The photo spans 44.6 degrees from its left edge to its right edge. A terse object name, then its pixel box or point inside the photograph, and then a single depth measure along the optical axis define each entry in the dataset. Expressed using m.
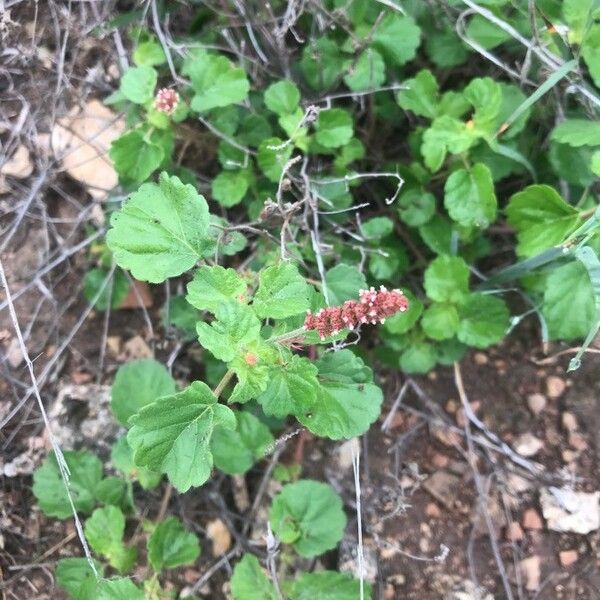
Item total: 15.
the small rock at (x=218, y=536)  0.25
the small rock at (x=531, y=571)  0.24
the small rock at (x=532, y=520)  0.25
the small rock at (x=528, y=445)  0.25
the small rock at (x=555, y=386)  0.26
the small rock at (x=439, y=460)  0.25
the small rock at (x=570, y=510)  0.24
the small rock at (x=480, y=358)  0.26
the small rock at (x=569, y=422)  0.25
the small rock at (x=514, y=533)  0.25
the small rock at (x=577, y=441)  0.25
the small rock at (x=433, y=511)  0.25
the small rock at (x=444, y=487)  0.25
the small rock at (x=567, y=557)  0.24
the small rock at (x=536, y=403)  0.26
